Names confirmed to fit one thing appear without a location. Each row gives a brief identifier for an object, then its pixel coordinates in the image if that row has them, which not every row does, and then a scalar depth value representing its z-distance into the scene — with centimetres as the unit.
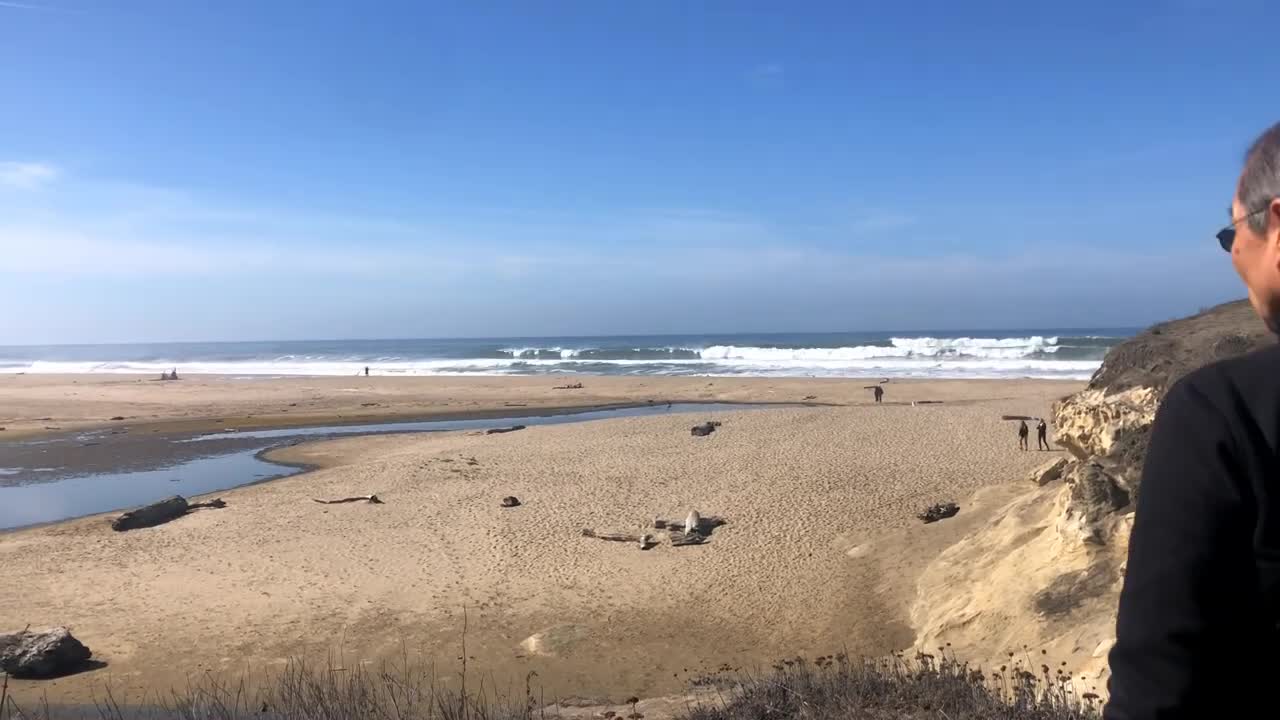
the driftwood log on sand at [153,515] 1412
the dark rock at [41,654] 815
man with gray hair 123
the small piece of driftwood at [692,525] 1252
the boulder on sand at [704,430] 2130
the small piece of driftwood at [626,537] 1219
